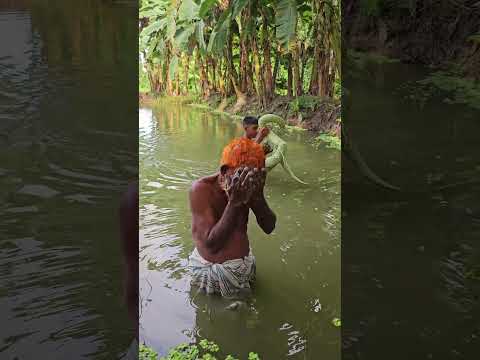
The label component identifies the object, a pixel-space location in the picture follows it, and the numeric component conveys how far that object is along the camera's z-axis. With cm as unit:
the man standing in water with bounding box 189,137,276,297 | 194
